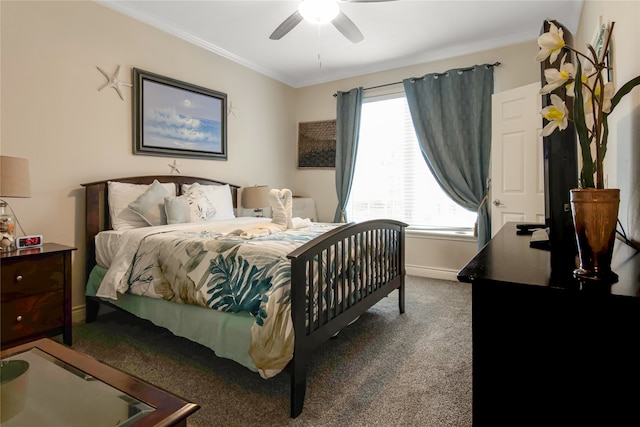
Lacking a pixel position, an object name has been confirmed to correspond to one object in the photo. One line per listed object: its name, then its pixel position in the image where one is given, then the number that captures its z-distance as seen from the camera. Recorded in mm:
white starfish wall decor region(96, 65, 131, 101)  2910
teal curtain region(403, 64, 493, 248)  3705
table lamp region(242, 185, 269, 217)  3854
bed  1644
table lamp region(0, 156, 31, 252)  2078
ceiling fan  2391
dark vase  743
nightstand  2027
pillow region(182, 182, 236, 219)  3404
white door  3119
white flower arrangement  782
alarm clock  2244
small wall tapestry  4852
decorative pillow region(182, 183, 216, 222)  3158
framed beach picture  3168
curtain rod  3664
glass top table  885
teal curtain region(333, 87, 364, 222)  4559
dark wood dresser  675
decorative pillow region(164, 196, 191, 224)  2875
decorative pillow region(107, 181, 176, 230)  2783
